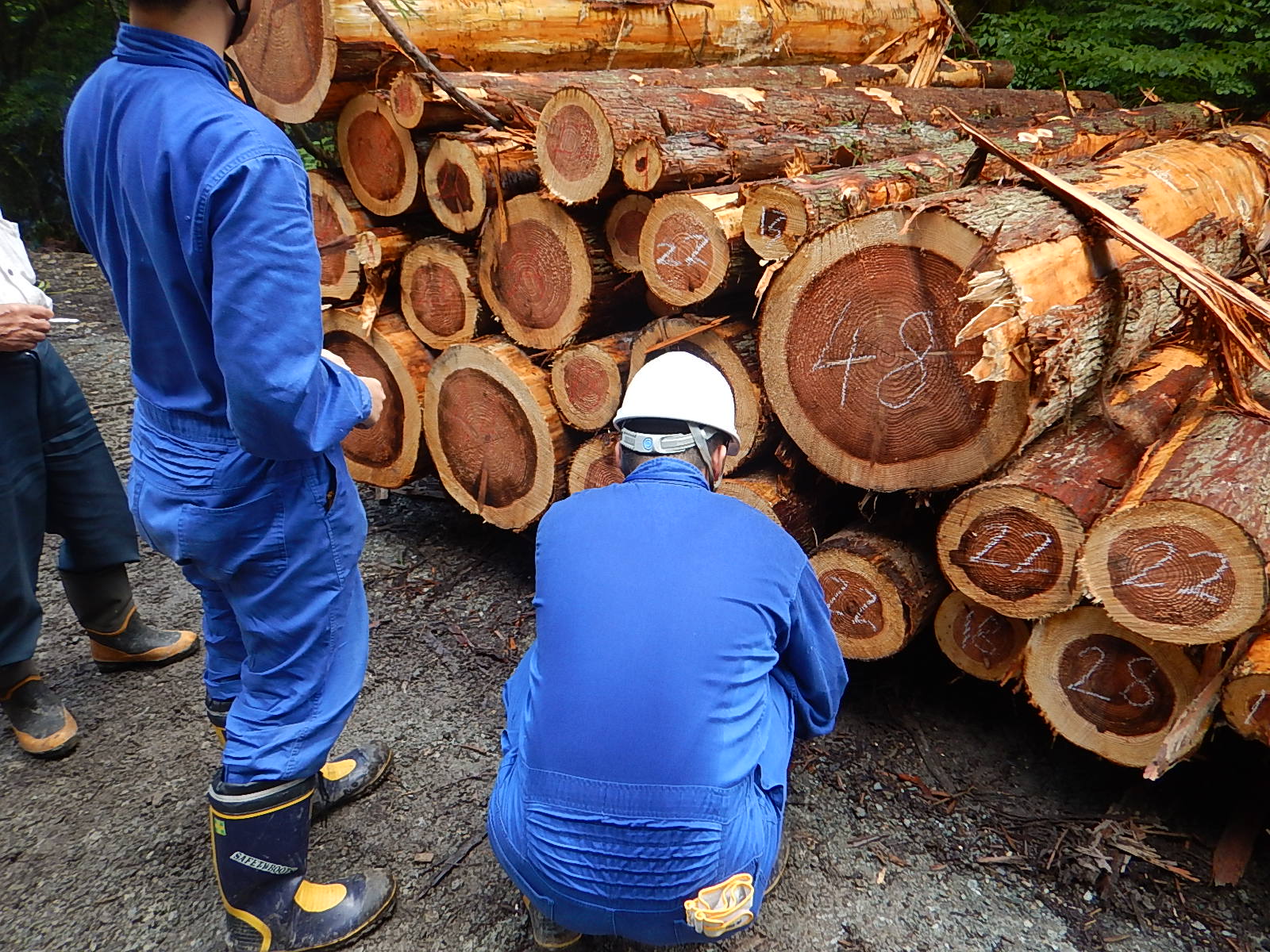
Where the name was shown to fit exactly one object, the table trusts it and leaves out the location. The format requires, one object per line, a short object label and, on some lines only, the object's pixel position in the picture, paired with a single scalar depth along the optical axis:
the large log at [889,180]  2.58
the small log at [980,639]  2.65
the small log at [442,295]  3.48
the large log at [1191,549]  1.99
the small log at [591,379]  3.09
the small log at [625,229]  3.09
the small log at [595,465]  3.20
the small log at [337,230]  3.69
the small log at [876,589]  2.66
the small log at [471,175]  3.20
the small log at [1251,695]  2.09
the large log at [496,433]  3.32
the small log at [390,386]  3.72
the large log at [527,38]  3.32
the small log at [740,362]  2.80
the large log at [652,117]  2.89
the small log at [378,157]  3.42
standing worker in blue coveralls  1.60
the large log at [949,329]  2.16
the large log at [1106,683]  2.31
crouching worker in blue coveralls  1.66
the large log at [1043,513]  2.27
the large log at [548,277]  3.14
